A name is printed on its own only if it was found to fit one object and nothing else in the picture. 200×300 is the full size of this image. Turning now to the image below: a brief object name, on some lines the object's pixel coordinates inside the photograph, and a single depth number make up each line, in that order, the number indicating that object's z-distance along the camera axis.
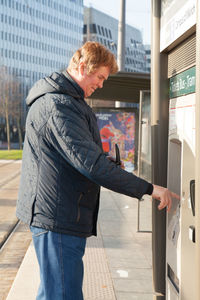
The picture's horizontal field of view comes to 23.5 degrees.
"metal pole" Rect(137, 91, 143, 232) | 6.46
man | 2.24
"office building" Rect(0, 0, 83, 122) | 89.31
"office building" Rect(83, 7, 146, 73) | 92.50
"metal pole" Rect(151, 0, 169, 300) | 3.02
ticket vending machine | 2.50
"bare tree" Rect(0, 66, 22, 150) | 52.03
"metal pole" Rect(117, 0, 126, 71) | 12.48
